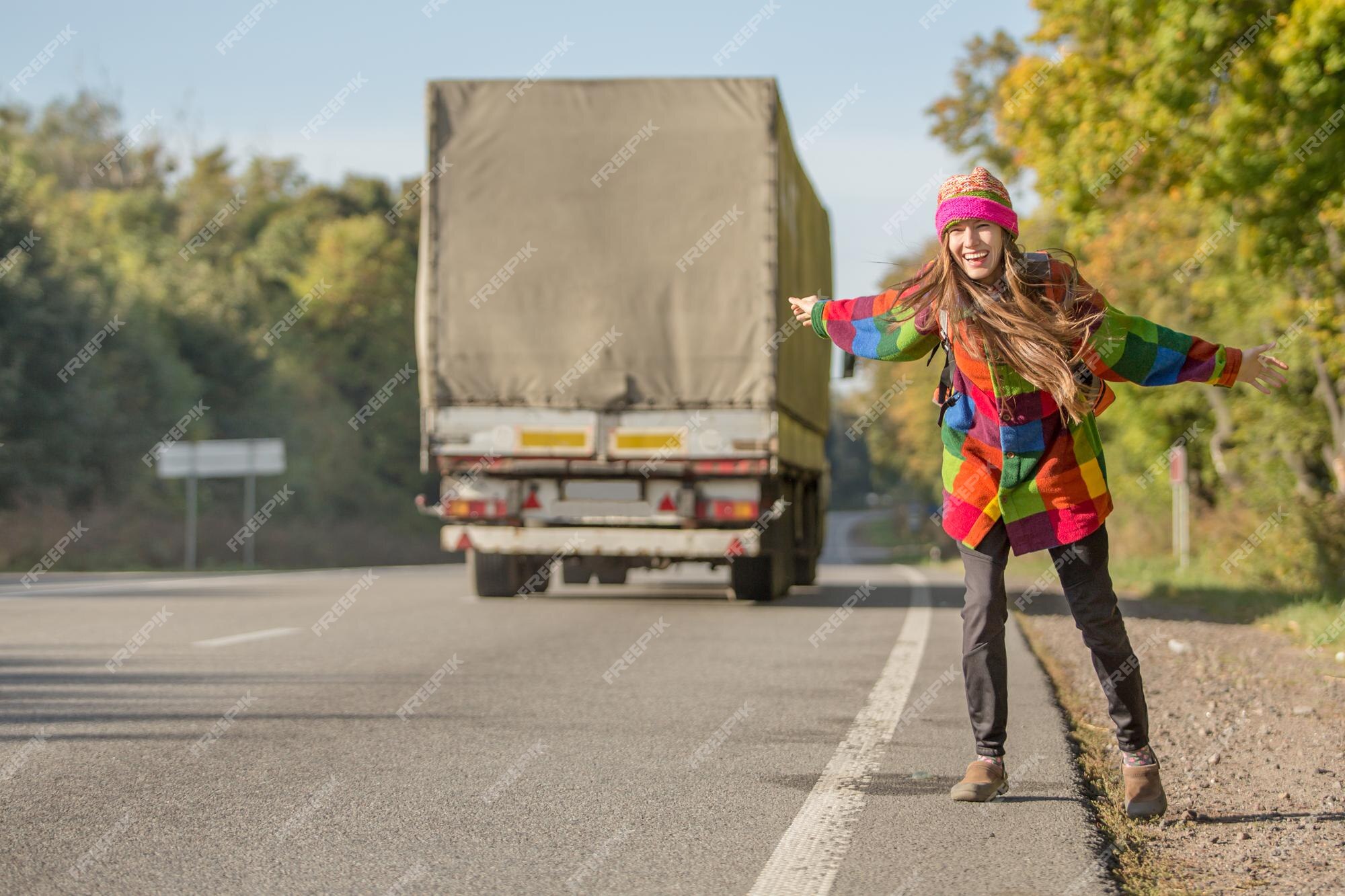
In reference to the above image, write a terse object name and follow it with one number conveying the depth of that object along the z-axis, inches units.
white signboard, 1196.5
